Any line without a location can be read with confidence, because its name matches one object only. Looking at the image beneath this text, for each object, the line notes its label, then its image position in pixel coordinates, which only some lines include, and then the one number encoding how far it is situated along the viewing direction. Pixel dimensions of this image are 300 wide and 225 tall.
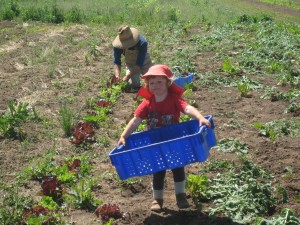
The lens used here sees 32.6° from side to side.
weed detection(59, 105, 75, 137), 7.34
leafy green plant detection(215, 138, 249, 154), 6.61
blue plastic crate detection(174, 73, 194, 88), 9.54
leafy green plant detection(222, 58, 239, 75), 10.27
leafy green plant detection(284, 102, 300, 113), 7.97
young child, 5.08
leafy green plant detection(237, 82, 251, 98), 8.94
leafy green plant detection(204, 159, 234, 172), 6.07
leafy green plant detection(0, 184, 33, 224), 5.05
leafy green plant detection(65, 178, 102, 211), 5.41
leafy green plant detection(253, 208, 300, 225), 4.58
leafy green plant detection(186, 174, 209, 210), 5.36
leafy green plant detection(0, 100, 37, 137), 7.20
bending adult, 9.12
